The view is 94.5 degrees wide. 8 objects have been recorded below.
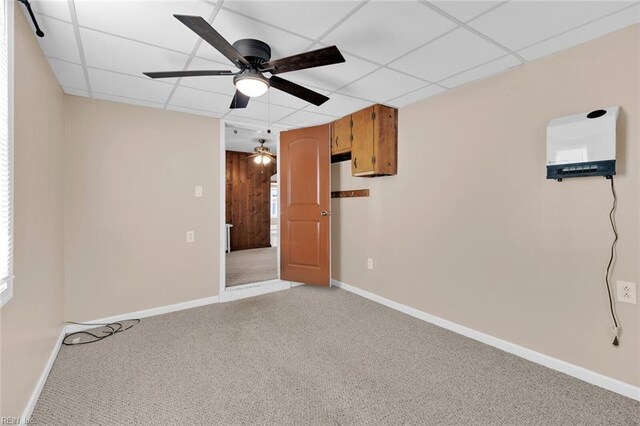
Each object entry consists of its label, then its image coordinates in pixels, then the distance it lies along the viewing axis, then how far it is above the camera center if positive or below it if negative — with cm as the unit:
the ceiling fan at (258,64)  162 +89
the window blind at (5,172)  140 +20
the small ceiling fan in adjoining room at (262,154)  594 +116
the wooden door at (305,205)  404 +9
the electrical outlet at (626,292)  184 -52
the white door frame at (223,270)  371 -74
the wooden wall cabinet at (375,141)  331 +80
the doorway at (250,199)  612 +30
